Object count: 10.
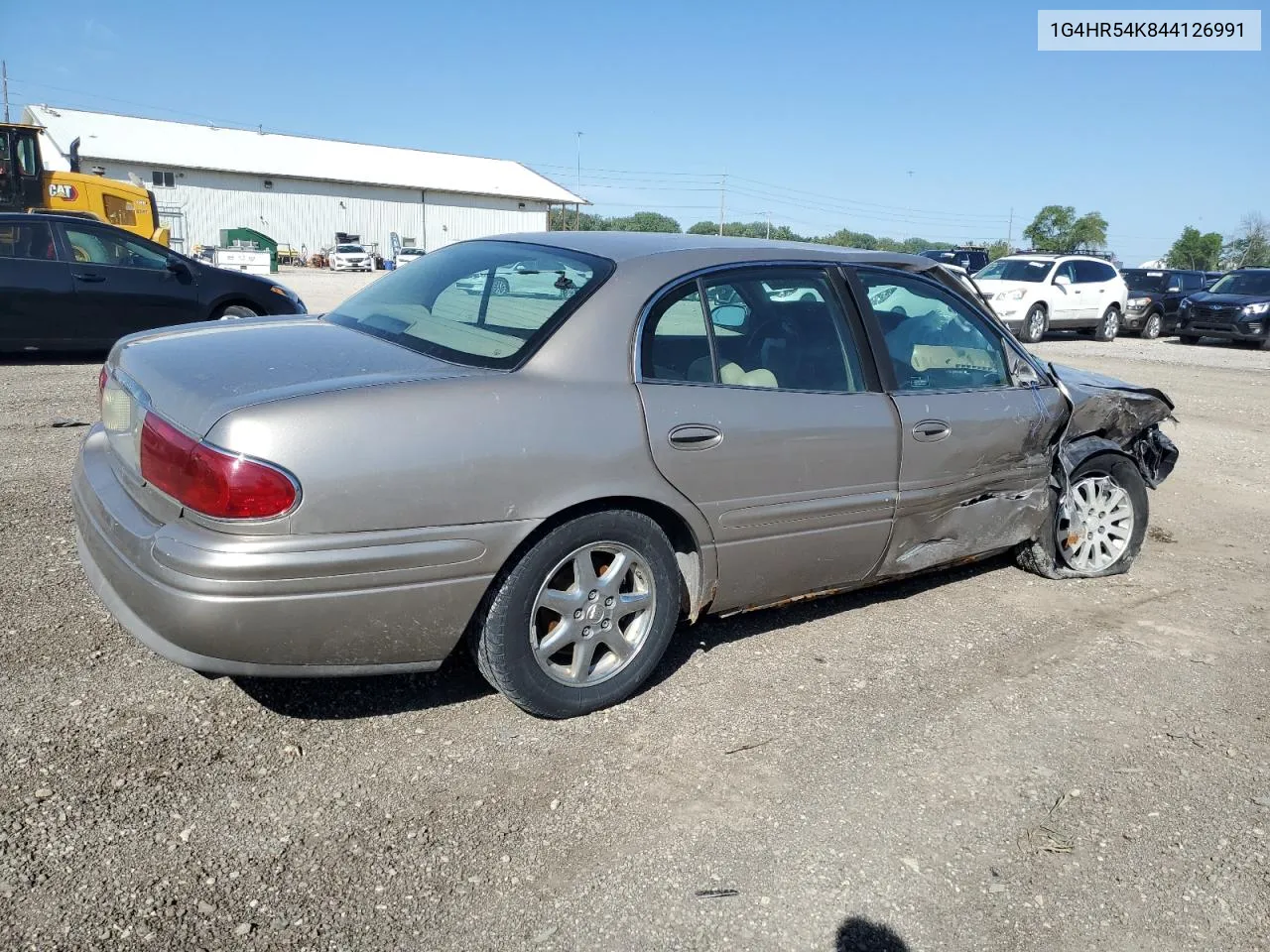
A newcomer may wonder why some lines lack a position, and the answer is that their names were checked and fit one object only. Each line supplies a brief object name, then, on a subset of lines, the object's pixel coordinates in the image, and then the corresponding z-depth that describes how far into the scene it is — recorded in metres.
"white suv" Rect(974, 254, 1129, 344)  19.53
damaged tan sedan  2.81
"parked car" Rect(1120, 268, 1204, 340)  22.55
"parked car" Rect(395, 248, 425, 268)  48.99
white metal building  55.34
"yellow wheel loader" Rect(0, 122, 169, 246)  18.05
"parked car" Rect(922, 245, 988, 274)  30.52
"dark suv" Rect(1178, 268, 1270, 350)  20.30
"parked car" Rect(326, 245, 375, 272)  50.00
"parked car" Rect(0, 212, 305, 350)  9.85
